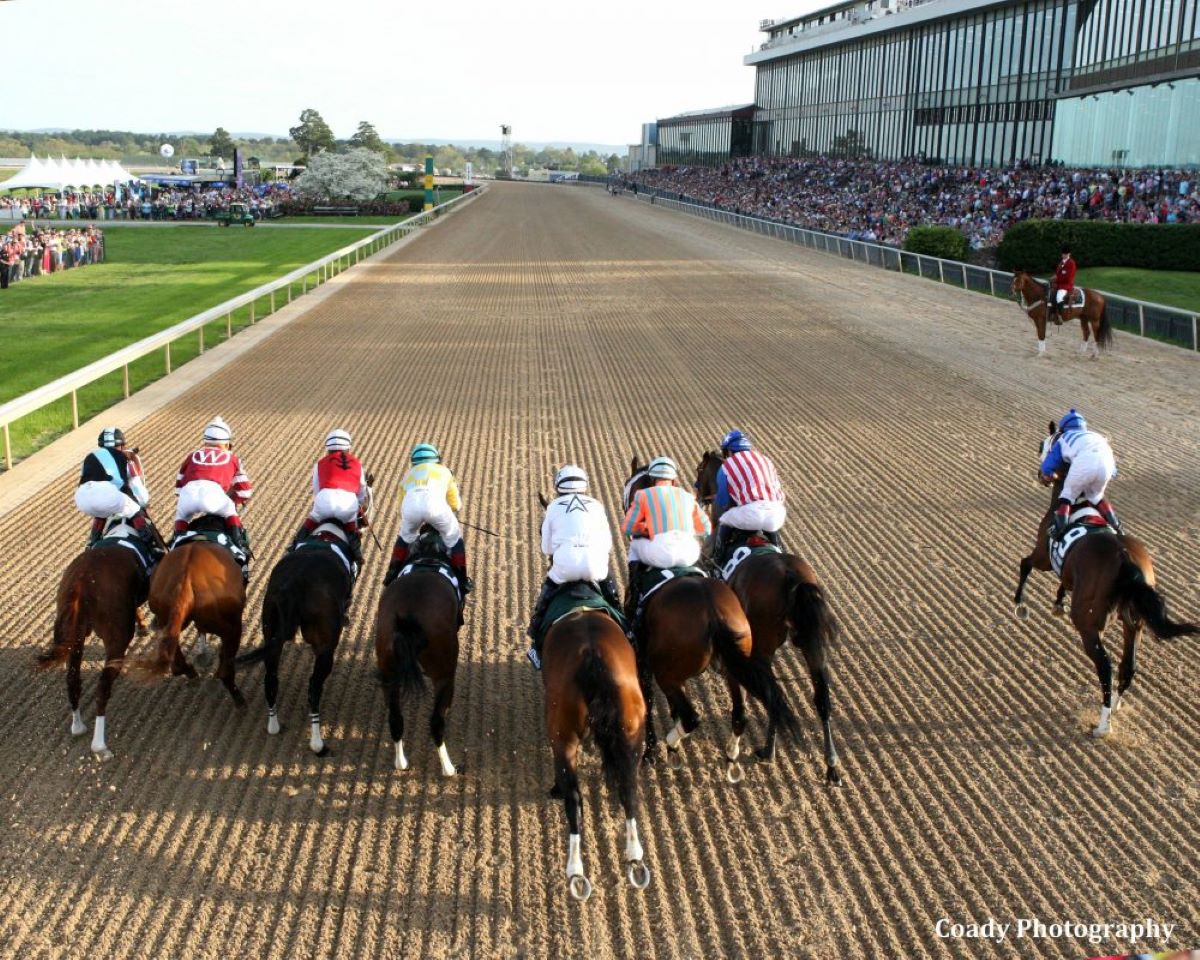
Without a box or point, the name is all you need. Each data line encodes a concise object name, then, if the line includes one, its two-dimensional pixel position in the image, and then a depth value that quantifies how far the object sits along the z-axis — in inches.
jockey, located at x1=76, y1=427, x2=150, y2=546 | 247.3
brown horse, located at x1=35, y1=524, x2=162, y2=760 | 230.4
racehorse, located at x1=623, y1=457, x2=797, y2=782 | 215.2
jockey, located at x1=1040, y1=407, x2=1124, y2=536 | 261.6
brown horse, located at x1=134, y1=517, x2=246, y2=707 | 225.3
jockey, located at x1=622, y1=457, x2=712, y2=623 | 229.0
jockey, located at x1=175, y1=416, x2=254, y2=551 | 249.4
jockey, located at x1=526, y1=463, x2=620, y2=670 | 219.6
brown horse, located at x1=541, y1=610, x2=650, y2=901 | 188.7
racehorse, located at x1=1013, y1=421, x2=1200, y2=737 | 232.1
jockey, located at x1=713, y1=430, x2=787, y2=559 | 250.5
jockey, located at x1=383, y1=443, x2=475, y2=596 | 238.5
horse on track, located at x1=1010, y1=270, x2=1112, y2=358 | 655.8
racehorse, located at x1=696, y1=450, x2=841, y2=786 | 225.0
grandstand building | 1247.5
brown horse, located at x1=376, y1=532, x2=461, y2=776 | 212.2
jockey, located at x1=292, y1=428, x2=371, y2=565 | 251.8
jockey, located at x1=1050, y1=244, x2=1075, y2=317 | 648.4
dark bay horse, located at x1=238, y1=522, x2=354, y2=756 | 229.1
